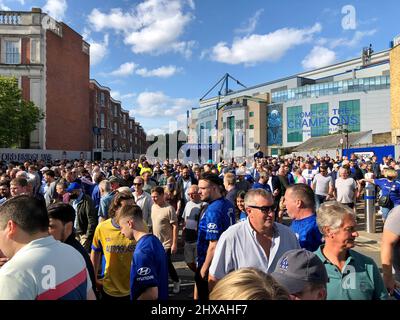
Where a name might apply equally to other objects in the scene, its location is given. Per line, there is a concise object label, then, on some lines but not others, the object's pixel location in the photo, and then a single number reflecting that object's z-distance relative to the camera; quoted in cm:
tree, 2613
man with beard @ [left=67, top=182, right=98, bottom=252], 492
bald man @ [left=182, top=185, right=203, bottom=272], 502
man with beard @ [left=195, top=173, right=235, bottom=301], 356
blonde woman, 135
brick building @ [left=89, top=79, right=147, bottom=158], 4916
